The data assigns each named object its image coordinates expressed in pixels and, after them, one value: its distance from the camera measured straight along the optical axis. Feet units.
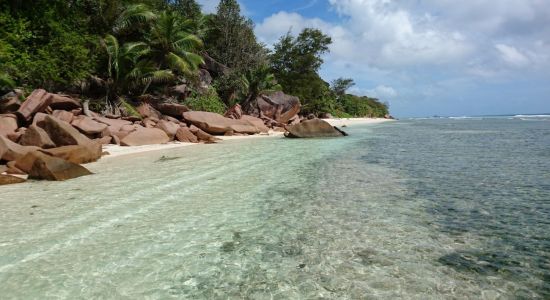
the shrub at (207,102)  81.13
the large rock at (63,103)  50.20
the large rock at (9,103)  43.55
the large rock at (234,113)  86.03
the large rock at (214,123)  65.92
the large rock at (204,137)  58.13
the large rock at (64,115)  47.26
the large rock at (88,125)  45.37
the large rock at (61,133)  34.63
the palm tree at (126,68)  64.18
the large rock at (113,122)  50.85
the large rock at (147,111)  66.69
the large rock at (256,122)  82.17
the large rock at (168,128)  56.08
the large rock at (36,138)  33.69
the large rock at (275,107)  103.81
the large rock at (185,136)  56.80
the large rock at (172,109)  68.69
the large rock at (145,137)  47.57
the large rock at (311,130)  66.90
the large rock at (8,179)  23.71
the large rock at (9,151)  28.58
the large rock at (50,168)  25.12
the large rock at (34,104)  42.32
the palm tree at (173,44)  71.05
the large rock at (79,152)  30.71
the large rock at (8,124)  36.60
